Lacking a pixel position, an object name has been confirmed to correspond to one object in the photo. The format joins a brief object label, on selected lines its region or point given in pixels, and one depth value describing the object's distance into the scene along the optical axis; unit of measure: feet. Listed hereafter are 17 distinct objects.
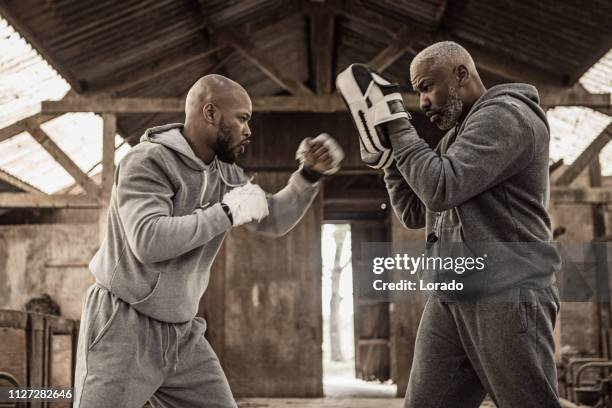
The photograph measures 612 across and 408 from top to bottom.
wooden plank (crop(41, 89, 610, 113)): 30.01
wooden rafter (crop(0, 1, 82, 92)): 23.23
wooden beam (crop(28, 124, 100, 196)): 30.12
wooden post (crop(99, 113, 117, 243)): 29.55
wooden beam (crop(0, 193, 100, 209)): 30.15
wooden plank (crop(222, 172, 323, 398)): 35.68
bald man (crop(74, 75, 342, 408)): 8.73
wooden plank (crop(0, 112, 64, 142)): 30.14
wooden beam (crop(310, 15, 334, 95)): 30.17
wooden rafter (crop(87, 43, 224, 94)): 30.78
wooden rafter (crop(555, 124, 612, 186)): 30.94
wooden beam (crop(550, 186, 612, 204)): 32.12
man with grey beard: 8.14
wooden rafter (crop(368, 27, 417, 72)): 30.14
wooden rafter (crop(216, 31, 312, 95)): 30.32
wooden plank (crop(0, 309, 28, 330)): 22.60
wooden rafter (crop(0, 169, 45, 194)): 37.92
